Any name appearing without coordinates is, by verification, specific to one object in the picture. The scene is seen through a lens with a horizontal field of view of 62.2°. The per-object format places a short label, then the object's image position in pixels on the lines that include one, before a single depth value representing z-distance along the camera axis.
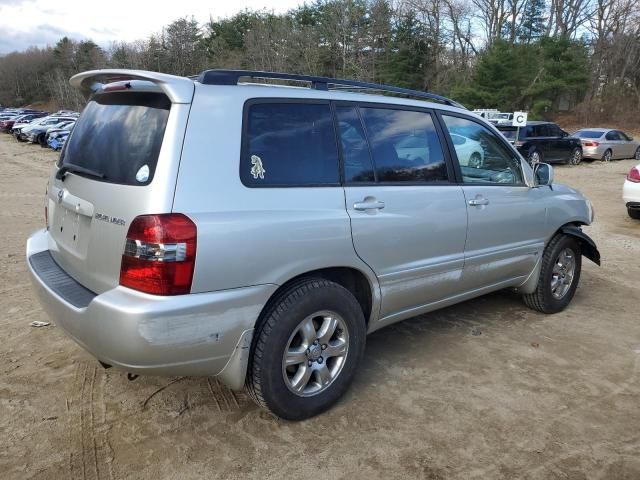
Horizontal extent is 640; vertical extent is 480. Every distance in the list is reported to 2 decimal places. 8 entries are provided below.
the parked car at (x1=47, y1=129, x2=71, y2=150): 24.84
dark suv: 17.64
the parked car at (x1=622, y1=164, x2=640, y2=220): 8.94
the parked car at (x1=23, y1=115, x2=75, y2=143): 29.06
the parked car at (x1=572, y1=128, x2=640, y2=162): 21.05
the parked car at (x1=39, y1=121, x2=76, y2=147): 26.93
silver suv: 2.40
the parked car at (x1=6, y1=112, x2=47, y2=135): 34.93
